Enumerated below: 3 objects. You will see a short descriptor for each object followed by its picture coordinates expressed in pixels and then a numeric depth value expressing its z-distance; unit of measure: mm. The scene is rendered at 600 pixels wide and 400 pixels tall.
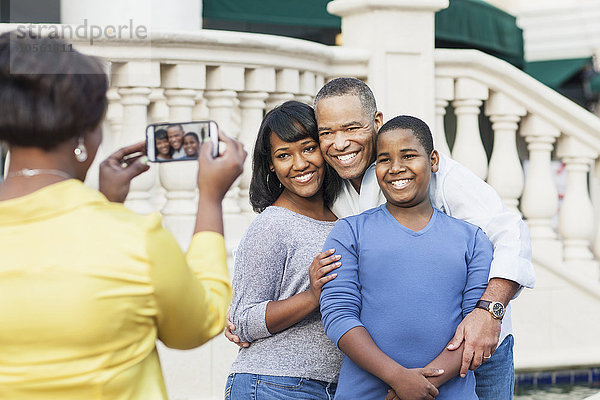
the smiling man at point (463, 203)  2738
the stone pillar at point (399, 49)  5234
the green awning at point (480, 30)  8352
